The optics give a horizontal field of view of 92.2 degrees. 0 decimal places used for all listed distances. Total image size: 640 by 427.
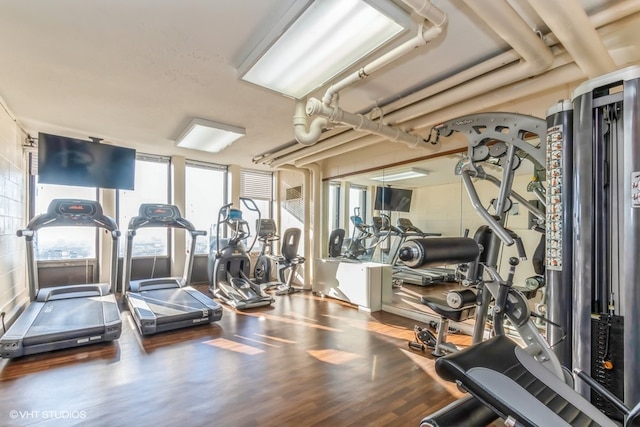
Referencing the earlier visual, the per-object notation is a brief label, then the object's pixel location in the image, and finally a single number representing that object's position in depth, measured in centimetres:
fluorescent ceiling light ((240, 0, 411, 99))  181
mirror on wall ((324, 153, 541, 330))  398
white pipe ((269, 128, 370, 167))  391
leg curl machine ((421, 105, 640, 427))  122
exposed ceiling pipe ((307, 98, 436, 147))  272
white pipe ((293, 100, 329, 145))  312
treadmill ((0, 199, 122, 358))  288
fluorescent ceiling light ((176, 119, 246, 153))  400
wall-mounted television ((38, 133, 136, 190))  423
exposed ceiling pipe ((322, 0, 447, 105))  164
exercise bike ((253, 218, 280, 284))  587
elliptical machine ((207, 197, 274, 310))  494
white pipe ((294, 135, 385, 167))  398
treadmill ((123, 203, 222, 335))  355
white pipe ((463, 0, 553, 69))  167
